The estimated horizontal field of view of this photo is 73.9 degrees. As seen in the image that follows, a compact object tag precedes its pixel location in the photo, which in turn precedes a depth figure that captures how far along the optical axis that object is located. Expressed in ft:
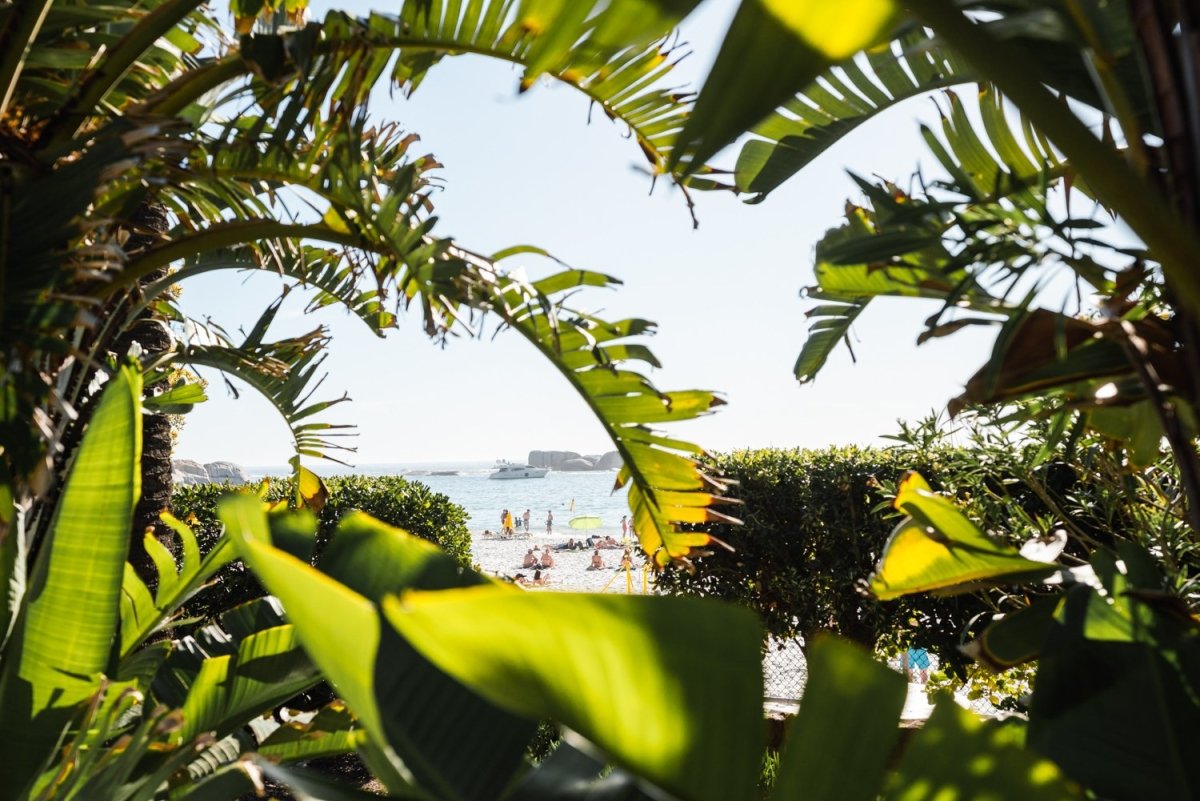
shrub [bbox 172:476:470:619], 23.54
